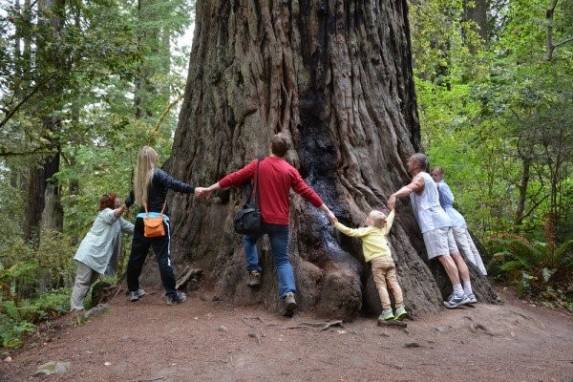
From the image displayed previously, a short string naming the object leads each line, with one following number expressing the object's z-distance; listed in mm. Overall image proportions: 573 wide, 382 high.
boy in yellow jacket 5477
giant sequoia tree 6137
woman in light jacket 6902
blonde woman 6113
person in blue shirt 6883
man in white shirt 6348
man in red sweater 5422
